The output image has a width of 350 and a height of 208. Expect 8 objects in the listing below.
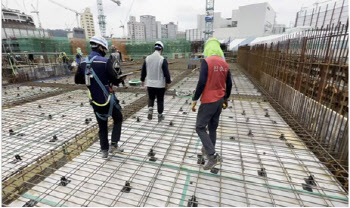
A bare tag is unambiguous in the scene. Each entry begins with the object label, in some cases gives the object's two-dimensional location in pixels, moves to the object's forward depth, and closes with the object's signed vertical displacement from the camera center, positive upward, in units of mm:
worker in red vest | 2337 -475
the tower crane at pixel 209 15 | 53350 +11470
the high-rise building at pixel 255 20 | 53250 +10199
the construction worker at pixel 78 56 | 9781 -128
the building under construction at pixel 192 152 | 2211 -1659
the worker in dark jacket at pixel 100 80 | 2447 -360
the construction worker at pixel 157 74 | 3826 -433
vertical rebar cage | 2934 -834
